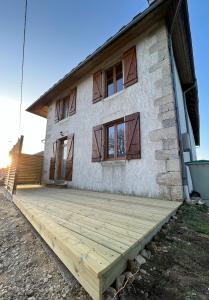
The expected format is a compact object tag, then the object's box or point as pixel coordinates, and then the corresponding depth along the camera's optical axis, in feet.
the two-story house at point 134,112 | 10.96
